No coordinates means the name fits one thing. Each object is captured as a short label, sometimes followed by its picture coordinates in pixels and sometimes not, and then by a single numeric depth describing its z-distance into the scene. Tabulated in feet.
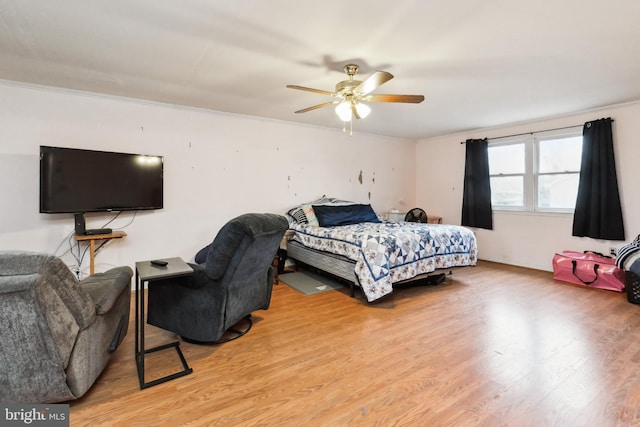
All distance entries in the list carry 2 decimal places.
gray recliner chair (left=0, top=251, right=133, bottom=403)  4.25
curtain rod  14.08
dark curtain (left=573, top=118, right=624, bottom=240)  12.68
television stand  9.92
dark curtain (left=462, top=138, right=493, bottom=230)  16.90
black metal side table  5.89
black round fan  17.05
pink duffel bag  11.78
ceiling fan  8.46
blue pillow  14.16
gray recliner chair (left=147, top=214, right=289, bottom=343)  6.86
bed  10.14
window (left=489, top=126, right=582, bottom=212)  14.25
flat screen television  9.87
